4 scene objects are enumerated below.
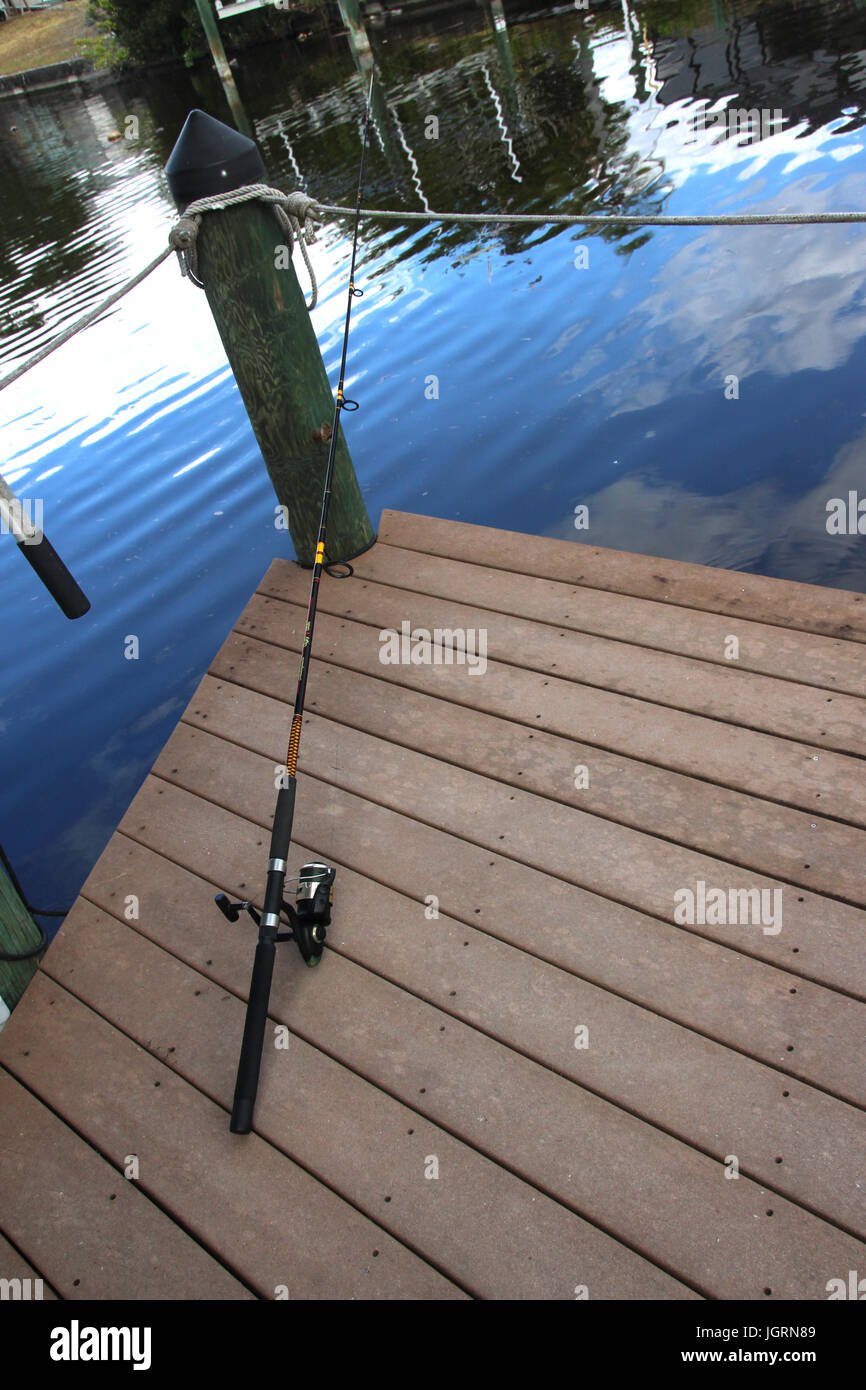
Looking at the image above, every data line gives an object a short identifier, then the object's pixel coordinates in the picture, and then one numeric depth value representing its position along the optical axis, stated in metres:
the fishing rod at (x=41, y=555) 2.65
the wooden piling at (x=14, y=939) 3.32
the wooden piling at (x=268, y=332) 3.98
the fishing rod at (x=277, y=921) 2.67
